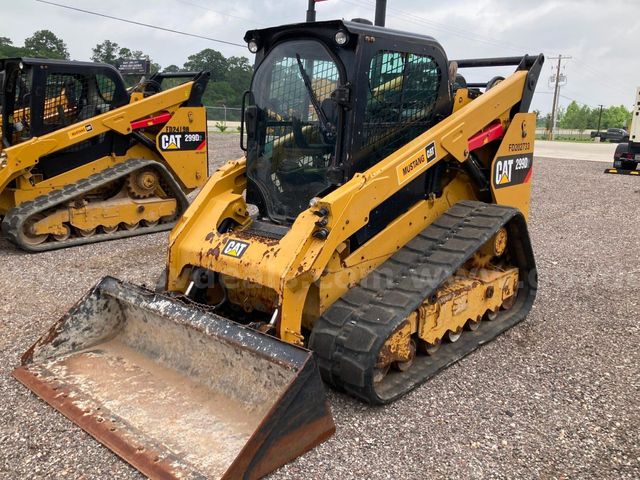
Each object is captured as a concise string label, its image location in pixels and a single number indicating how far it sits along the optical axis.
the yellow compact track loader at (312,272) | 3.08
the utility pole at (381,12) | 4.81
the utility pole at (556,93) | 58.98
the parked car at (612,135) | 43.99
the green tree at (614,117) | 92.94
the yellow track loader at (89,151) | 7.14
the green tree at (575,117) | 94.81
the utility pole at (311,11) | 5.19
